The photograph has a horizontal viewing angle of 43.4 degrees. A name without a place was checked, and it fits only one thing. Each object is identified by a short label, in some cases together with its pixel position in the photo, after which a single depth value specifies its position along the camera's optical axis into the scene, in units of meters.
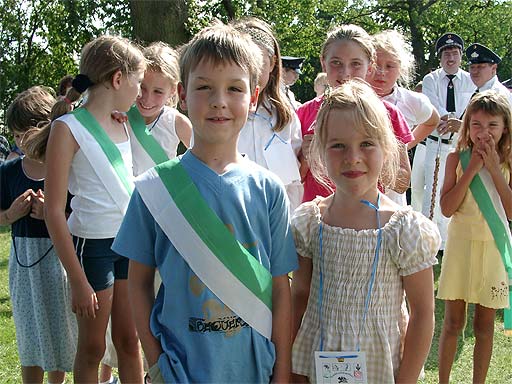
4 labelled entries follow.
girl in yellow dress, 3.58
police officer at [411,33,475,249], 7.77
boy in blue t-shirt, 2.01
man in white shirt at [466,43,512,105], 7.94
